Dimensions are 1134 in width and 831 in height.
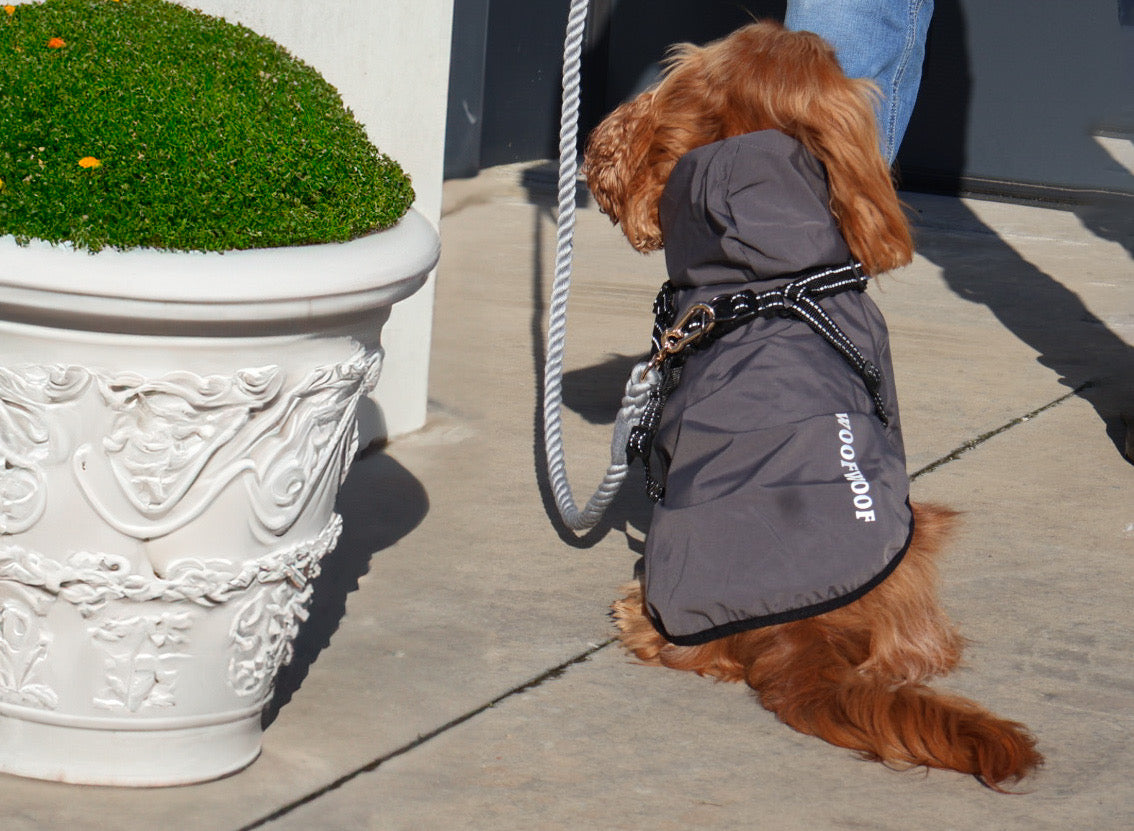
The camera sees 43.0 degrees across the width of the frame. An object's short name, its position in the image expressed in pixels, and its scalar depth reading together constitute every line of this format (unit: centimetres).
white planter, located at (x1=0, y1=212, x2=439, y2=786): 223
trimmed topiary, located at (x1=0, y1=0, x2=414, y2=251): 224
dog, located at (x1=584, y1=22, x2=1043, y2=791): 271
